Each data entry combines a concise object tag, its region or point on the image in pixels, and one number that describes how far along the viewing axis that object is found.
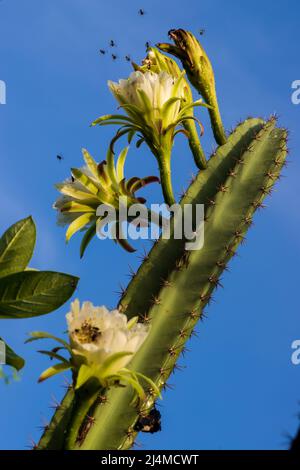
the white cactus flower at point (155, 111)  1.49
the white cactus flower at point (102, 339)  1.23
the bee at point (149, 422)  1.39
